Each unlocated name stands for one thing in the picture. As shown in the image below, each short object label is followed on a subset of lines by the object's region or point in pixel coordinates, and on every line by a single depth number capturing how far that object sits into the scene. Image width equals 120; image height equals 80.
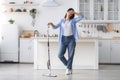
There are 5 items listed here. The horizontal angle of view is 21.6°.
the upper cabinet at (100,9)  9.65
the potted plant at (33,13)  9.78
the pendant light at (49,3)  9.64
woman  7.09
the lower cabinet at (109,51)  9.30
